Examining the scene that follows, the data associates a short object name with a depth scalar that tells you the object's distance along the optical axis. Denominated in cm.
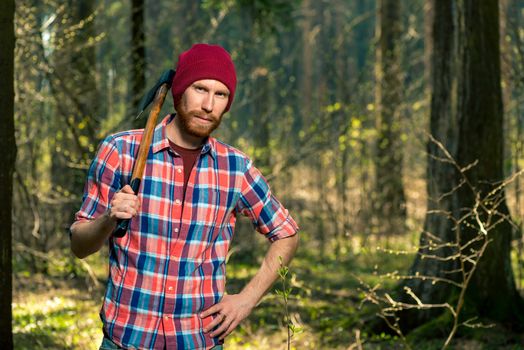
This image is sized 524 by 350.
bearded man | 297
